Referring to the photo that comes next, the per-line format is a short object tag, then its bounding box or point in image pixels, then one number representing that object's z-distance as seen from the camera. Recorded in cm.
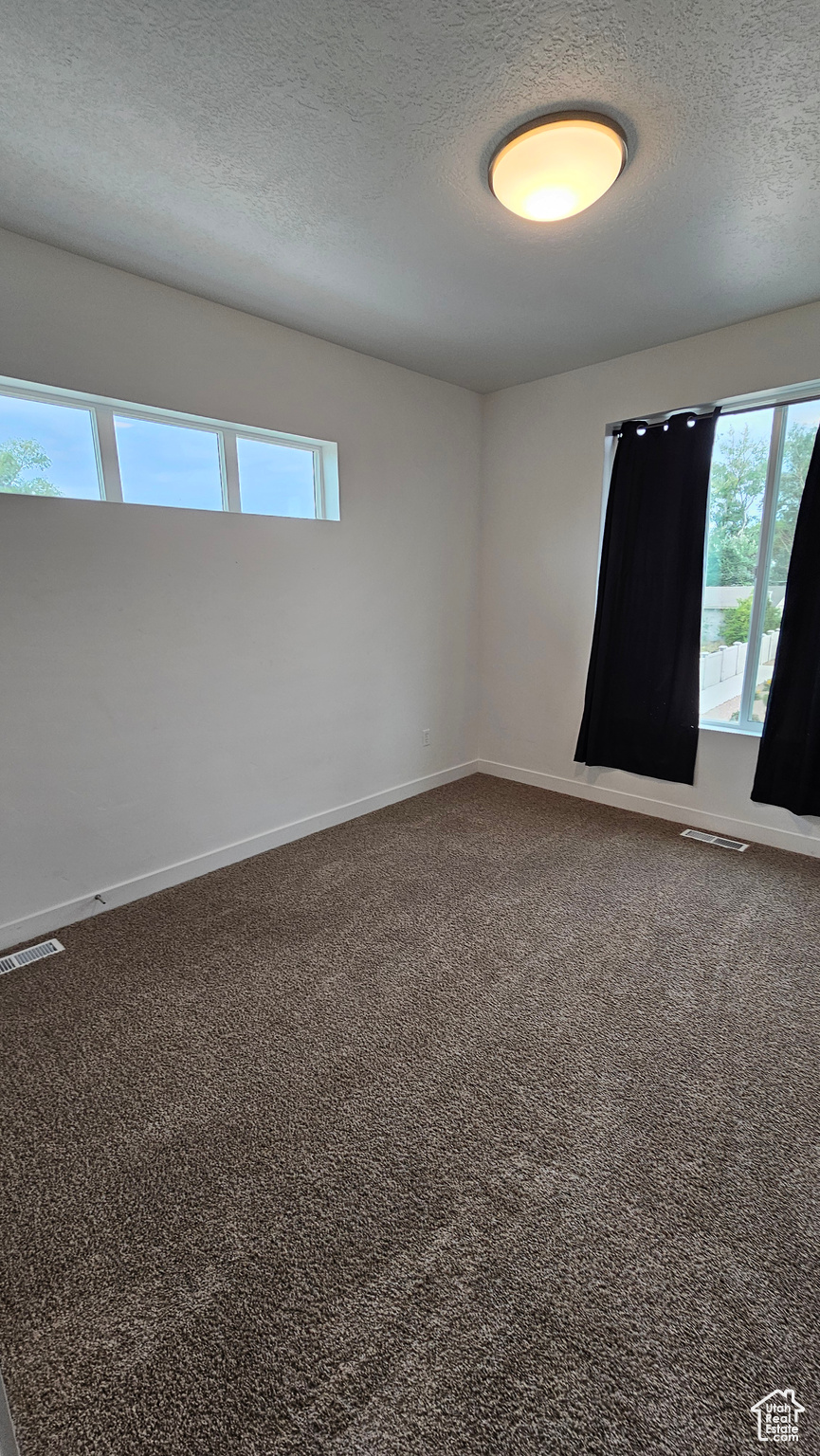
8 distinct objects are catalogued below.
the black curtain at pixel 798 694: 289
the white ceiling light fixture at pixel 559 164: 162
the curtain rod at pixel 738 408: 293
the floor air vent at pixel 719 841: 327
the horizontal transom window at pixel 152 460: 232
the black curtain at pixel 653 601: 328
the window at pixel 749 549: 303
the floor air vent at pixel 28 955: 229
